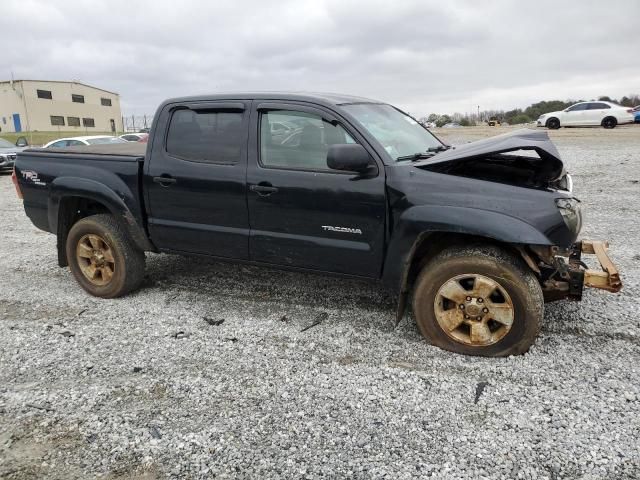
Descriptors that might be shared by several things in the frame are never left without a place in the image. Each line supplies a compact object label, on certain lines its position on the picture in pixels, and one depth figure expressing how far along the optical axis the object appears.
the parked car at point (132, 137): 20.91
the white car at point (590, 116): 24.52
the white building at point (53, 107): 60.06
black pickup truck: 3.36
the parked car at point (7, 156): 17.03
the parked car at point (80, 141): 15.21
